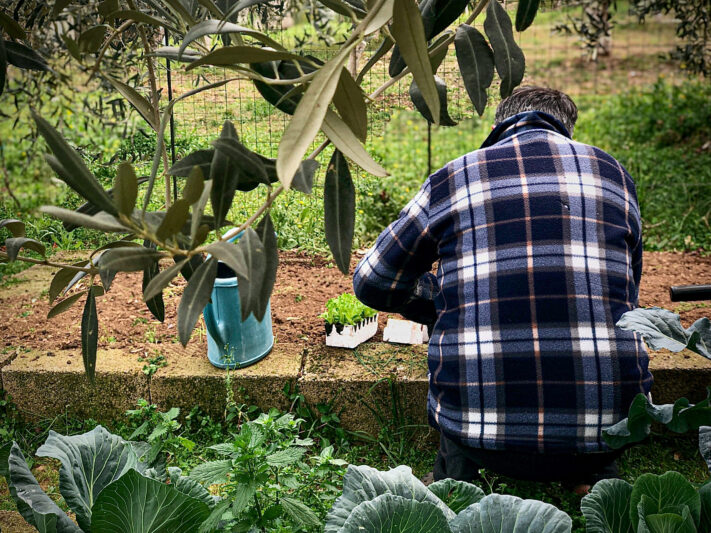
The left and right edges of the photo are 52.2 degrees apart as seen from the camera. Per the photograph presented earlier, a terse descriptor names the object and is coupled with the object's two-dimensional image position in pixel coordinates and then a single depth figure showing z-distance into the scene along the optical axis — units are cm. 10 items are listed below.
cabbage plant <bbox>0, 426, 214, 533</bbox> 150
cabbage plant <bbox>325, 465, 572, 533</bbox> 137
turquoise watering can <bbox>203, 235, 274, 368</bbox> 293
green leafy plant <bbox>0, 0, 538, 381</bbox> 83
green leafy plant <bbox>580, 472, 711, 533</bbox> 135
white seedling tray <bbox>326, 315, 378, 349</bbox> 317
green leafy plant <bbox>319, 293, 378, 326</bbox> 314
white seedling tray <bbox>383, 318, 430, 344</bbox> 323
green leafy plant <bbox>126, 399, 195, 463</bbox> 202
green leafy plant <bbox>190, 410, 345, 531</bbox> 192
